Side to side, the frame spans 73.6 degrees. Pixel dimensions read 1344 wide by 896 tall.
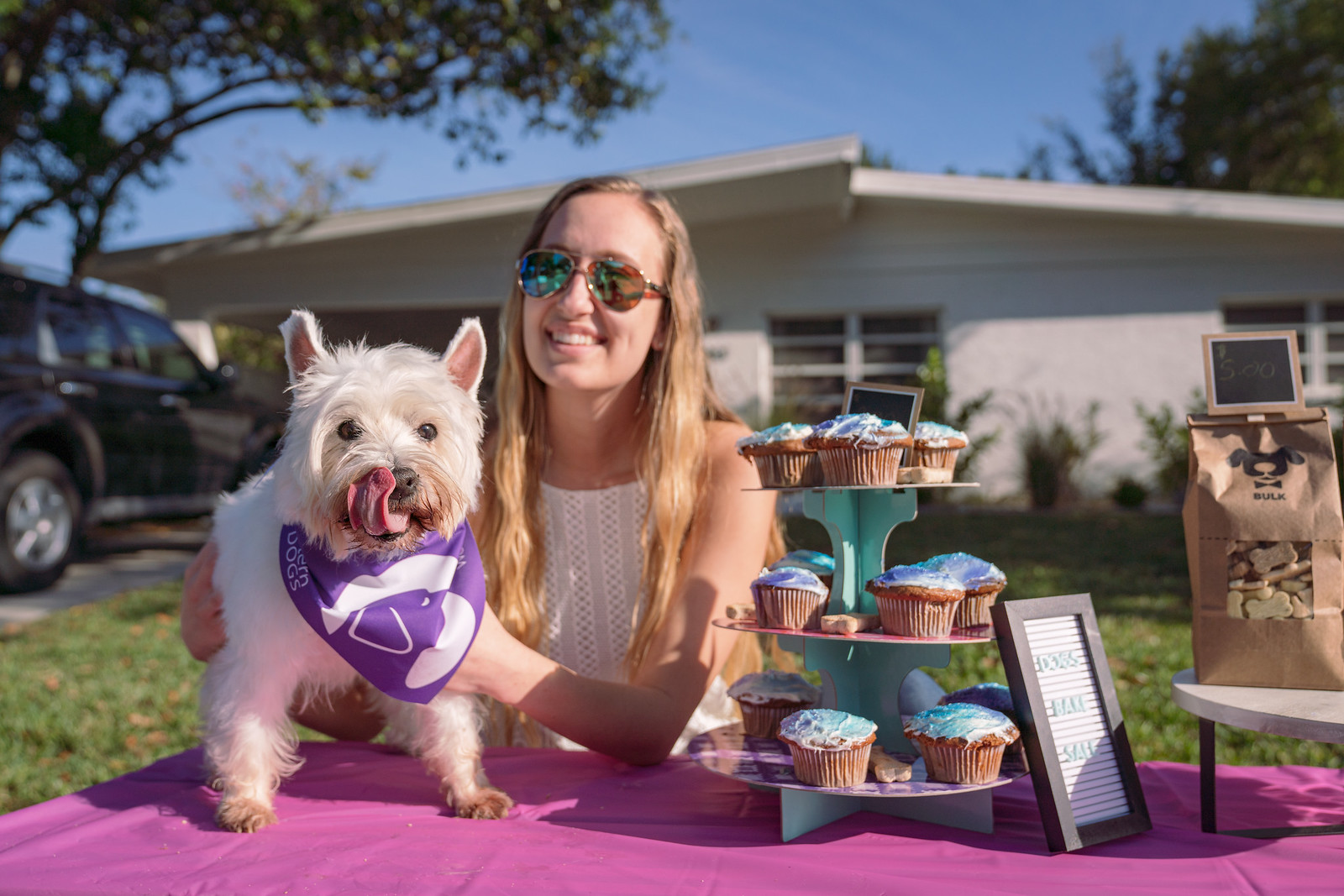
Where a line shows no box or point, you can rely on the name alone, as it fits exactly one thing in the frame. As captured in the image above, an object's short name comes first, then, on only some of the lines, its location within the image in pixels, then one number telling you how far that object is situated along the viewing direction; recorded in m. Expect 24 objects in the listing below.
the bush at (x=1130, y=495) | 12.55
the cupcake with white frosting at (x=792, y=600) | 1.78
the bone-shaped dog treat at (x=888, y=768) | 1.63
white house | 13.23
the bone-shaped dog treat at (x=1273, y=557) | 1.67
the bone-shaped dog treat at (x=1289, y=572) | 1.67
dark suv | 7.58
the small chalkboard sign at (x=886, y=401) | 1.91
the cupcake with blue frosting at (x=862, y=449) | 1.74
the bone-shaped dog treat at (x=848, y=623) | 1.68
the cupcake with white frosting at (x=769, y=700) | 1.92
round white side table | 1.49
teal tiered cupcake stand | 1.71
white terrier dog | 1.76
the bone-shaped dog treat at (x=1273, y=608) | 1.68
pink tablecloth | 1.48
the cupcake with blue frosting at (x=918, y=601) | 1.64
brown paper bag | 1.66
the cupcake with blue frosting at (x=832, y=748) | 1.60
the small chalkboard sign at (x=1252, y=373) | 1.73
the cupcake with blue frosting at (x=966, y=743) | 1.58
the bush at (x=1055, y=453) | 13.06
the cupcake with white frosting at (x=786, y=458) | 1.85
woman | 2.28
